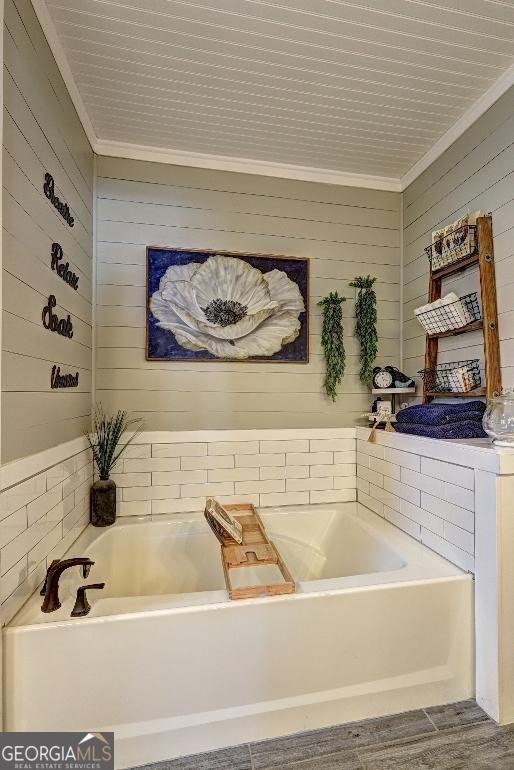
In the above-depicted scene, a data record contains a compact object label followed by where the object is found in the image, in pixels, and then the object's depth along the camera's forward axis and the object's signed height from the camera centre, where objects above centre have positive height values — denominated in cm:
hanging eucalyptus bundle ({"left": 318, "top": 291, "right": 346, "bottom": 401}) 235 +34
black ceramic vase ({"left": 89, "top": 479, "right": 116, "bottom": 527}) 199 -57
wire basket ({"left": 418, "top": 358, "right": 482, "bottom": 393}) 185 +10
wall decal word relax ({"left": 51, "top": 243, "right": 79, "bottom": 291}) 153 +55
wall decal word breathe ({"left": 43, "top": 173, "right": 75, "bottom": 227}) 146 +80
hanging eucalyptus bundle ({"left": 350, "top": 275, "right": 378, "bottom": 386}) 237 +45
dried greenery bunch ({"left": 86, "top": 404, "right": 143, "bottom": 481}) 204 -22
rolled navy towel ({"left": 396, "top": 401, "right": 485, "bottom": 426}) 169 -8
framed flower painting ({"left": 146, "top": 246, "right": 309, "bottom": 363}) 219 +53
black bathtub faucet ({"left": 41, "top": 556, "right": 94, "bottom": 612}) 123 -62
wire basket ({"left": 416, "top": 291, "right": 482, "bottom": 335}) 187 +42
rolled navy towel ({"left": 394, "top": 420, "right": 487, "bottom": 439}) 162 -15
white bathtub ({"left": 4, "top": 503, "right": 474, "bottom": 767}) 116 -87
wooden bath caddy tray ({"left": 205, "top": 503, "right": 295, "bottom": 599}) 131 -64
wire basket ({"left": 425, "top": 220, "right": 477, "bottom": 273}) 184 +76
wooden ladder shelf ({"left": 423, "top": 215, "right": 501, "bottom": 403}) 172 +40
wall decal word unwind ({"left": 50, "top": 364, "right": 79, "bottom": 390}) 153 +7
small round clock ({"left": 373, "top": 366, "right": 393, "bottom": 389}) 231 +11
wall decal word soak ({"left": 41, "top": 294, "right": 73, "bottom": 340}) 146 +31
